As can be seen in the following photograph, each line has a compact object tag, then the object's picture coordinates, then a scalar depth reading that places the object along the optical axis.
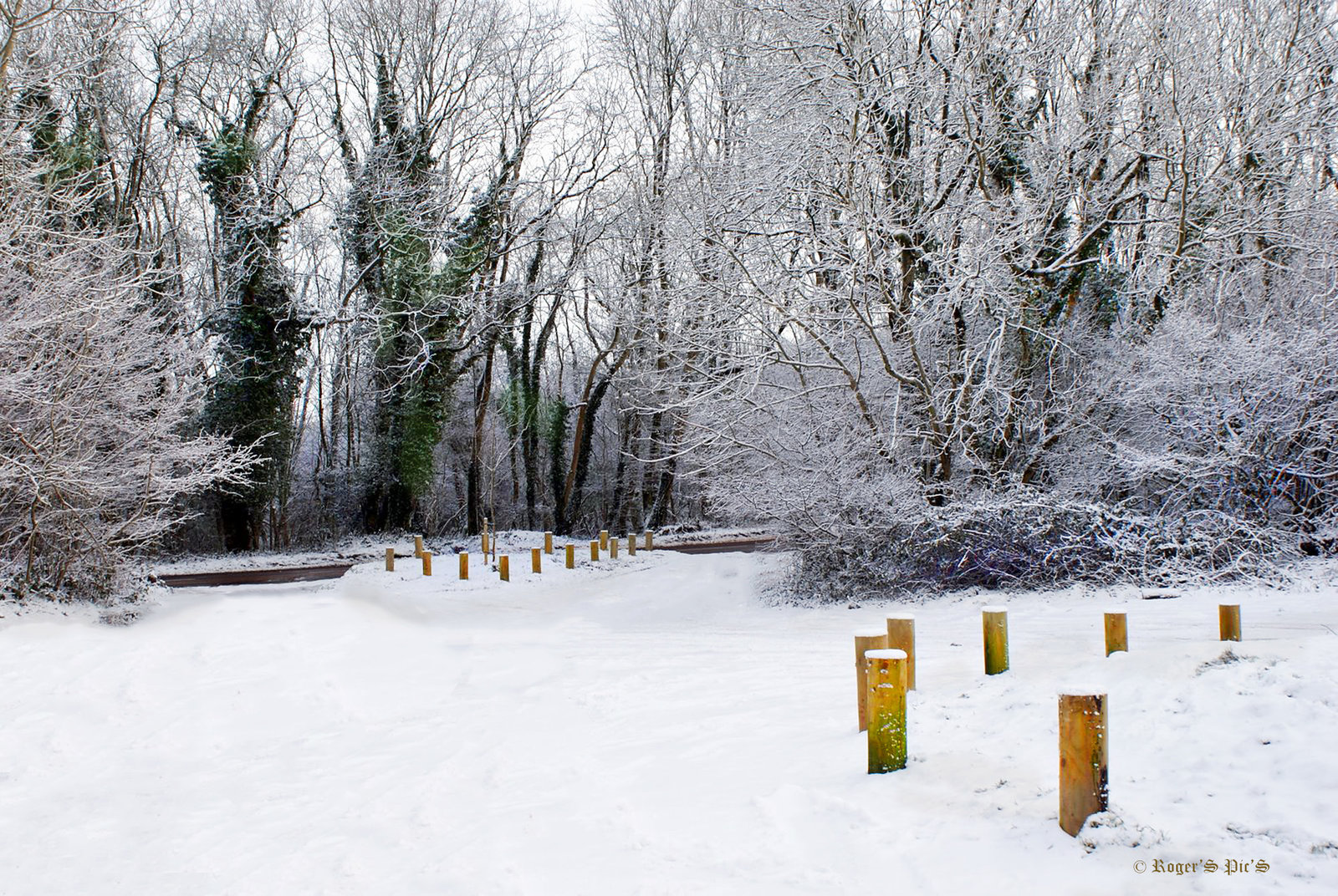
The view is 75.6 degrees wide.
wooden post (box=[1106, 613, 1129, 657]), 6.29
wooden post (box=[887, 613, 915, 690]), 5.80
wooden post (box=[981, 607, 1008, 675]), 6.21
